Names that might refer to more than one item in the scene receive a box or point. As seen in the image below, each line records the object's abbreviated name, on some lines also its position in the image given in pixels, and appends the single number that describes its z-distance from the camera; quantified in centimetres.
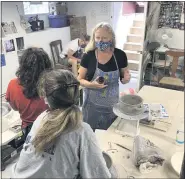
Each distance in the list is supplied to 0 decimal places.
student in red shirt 120
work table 87
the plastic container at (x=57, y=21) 300
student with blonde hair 71
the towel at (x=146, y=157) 88
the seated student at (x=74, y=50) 272
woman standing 133
